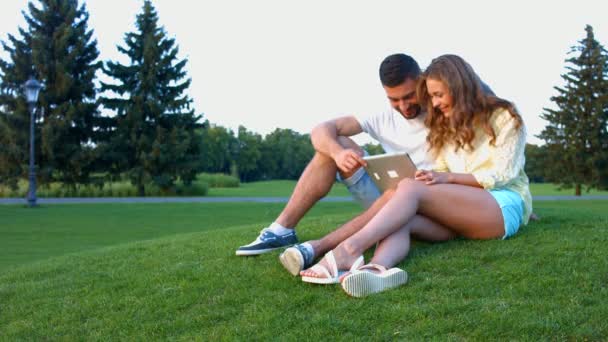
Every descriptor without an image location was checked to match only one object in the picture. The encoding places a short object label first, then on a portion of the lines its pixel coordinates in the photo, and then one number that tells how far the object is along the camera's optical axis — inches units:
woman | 137.7
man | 160.4
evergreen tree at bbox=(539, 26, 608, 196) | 1393.9
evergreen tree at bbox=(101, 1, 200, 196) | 1145.4
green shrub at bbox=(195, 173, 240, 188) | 1749.5
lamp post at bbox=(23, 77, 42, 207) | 693.3
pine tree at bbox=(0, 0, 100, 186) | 1083.3
